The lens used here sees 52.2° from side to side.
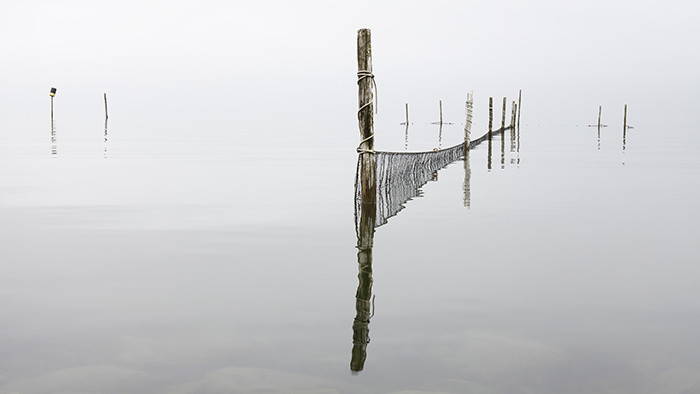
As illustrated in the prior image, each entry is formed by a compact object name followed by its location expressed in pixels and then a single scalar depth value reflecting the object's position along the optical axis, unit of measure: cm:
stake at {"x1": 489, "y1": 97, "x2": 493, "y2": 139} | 4566
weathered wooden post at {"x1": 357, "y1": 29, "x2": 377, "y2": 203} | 1170
